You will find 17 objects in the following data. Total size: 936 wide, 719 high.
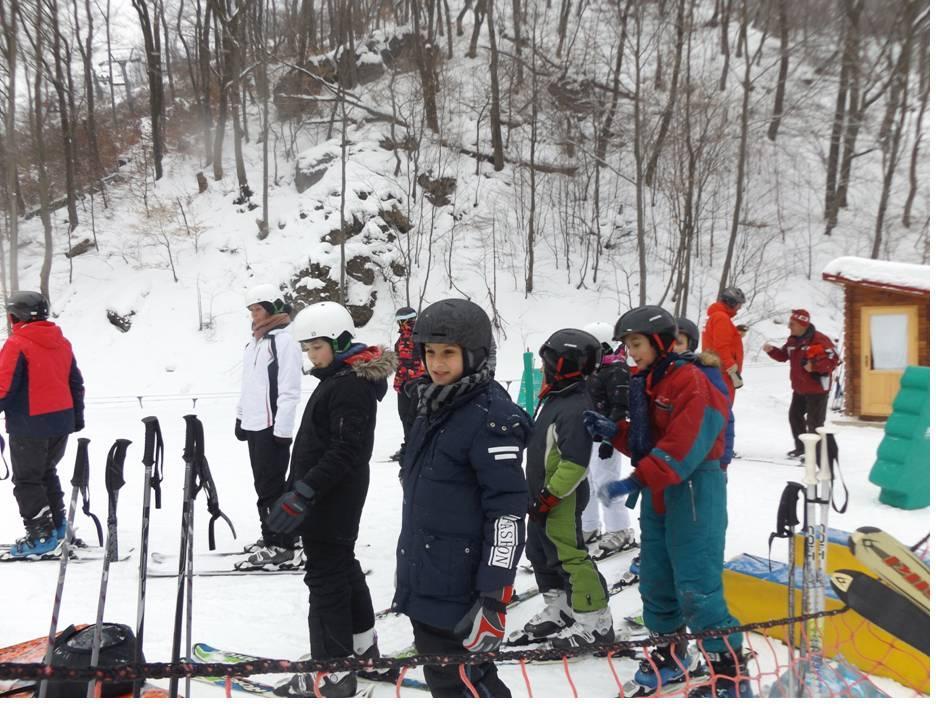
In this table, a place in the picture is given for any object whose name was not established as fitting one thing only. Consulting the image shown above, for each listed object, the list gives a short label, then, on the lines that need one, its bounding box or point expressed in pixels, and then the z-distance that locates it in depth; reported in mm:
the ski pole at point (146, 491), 2133
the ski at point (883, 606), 2348
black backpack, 2148
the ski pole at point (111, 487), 2121
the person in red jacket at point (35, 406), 3957
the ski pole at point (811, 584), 2068
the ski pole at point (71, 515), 2189
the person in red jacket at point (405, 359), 5820
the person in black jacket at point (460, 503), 1943
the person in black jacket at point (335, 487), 2531
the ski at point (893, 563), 2312
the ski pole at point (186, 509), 2215
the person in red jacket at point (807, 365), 6281
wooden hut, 8797
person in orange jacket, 6141
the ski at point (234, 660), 2637
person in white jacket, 3996
